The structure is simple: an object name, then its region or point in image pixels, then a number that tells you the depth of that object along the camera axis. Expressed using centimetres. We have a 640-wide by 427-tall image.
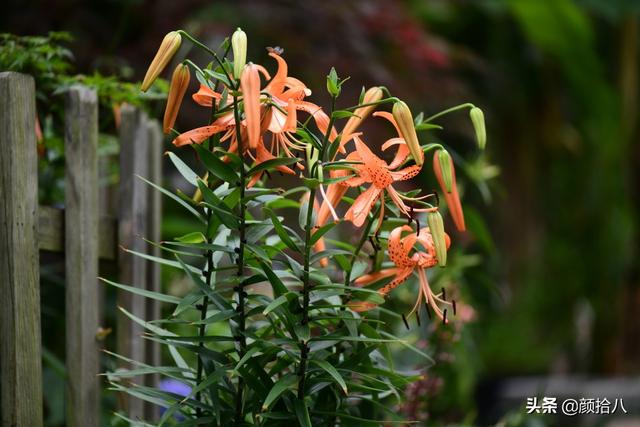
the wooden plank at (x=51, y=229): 307
